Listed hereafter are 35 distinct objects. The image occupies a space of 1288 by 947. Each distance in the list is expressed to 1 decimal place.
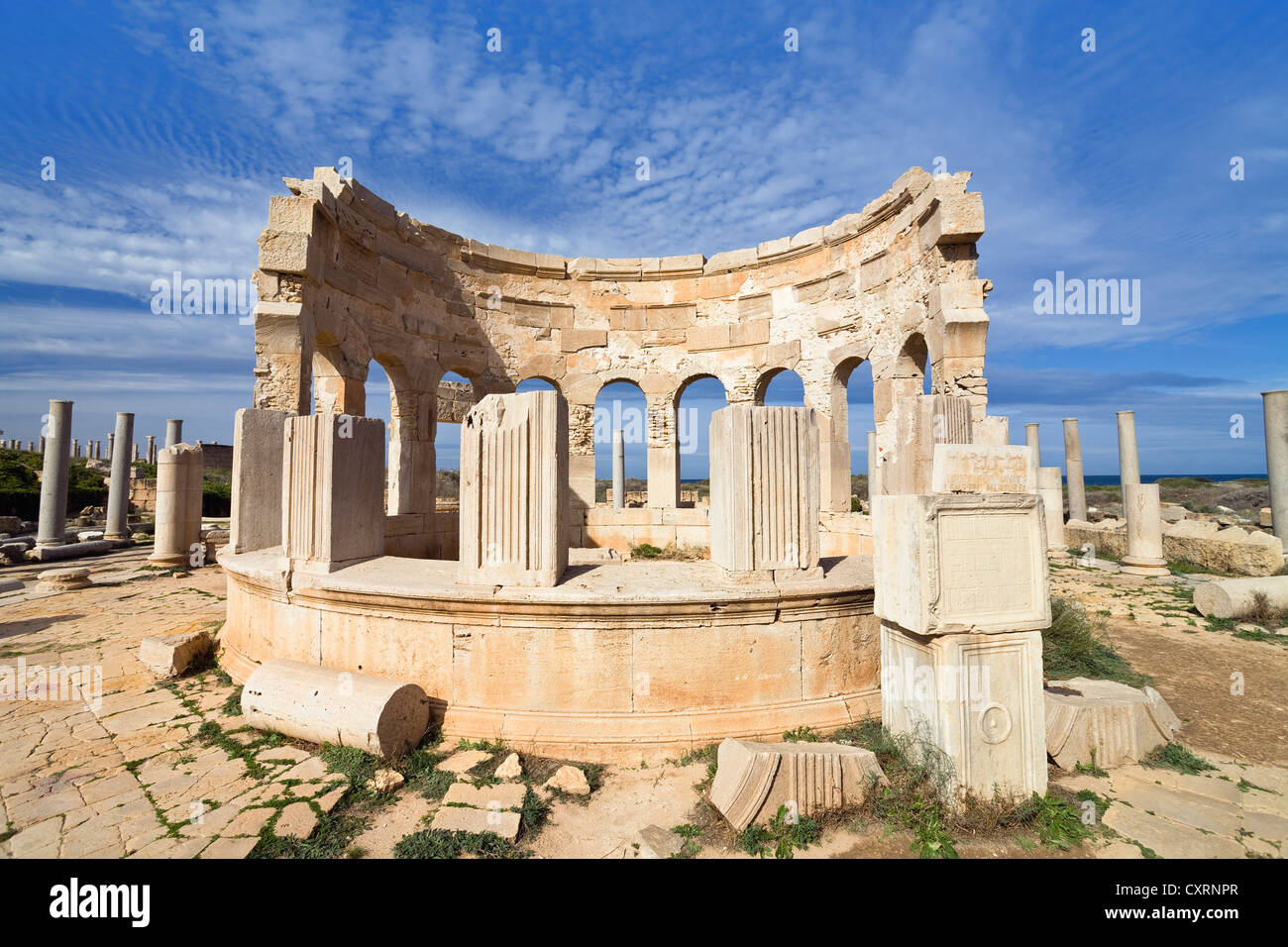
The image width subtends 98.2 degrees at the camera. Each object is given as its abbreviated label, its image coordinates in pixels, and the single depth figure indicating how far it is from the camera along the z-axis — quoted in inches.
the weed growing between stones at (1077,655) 228.5
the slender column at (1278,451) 490.3
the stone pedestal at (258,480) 261.6
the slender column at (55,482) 576.4
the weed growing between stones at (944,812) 122.0
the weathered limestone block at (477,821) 125.7
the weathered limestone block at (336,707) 157.6
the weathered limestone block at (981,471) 138.6
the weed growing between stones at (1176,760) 154.1
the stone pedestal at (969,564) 132.4
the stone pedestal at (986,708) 131.5
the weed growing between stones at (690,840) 119.9
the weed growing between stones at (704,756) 158.6
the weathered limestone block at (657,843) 120.9
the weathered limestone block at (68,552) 543.8
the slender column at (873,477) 484.6
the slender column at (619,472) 876.6
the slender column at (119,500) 642.2
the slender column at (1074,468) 745.0
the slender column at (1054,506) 577.6
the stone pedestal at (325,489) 204.7
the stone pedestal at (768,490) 182.2
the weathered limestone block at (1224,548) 434.6
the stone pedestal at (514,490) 180.1
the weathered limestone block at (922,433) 277.3
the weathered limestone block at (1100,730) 152.7
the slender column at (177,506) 490.3
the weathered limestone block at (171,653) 226.4
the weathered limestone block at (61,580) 395.9
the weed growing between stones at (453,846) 117.7
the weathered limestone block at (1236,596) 319.3
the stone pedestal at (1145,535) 474.6
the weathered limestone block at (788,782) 126.0
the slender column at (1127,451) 593.9
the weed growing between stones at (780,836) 119.3
